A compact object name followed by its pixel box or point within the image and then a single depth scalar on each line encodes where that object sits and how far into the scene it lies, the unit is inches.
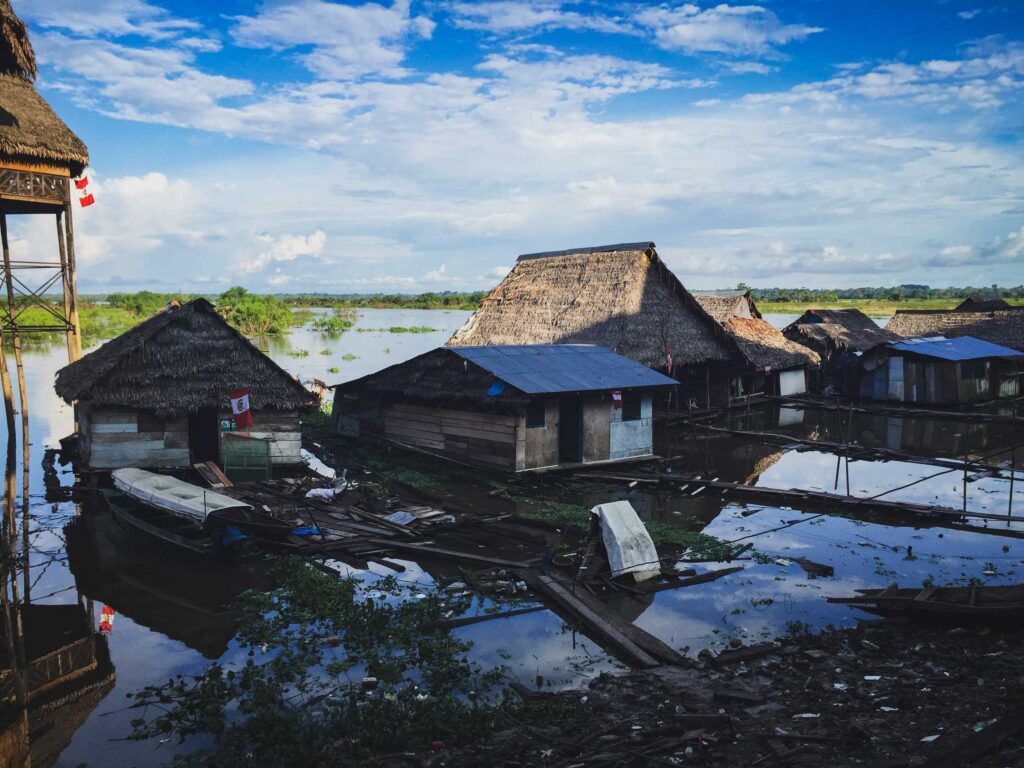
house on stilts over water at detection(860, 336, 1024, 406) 1141.1
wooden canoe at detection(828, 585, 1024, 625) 320.8
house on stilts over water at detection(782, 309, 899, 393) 1290.6
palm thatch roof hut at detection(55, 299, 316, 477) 634.8
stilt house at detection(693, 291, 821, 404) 1176.7
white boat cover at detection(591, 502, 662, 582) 404.2
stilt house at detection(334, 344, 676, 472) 687.7
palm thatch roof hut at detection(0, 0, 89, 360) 720.3
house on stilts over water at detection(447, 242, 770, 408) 1028.5
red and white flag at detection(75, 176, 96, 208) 804.0
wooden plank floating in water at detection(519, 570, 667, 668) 315.0
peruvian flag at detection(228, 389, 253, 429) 642.8
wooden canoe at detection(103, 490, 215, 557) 449.1
